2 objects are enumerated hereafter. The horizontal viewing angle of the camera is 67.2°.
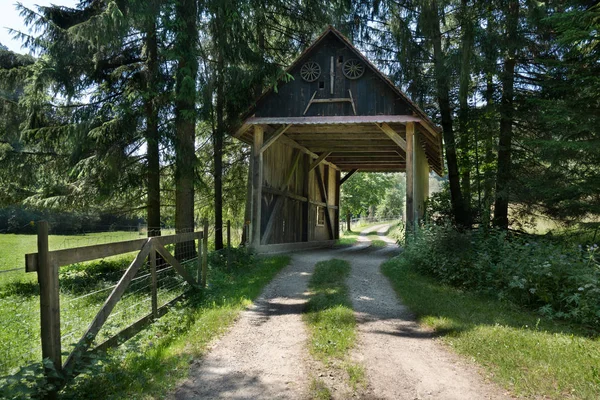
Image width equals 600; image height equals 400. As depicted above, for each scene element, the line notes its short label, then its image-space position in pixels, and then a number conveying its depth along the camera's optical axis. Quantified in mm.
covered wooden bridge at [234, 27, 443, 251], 13805
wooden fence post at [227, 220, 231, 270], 11518
